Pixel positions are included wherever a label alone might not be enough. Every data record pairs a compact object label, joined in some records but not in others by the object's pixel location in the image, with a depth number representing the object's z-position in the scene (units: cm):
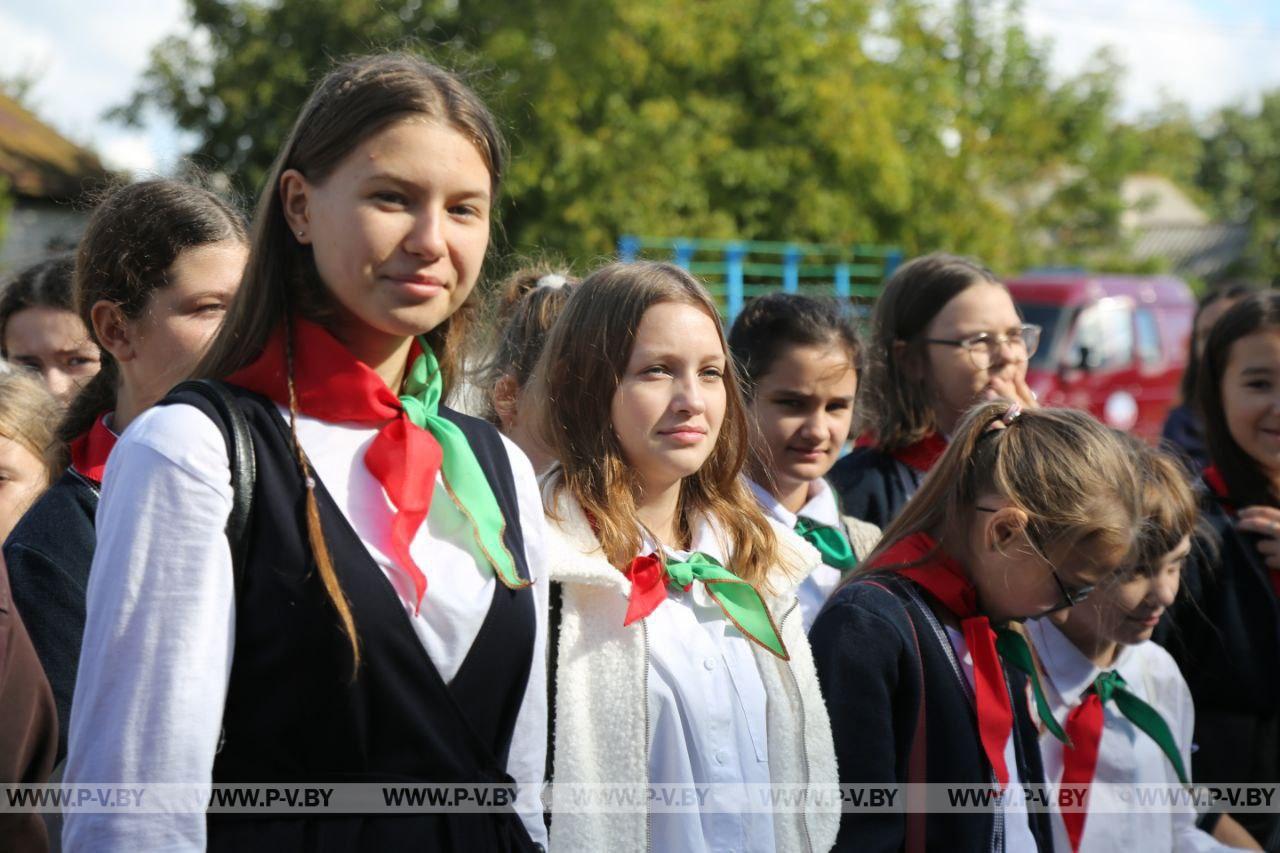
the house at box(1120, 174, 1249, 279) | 4317
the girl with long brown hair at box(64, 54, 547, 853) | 162
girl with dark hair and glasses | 372
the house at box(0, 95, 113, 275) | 2252
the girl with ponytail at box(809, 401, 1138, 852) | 249
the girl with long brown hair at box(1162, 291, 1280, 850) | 354
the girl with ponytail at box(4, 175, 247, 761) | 247
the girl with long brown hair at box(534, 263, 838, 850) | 237
